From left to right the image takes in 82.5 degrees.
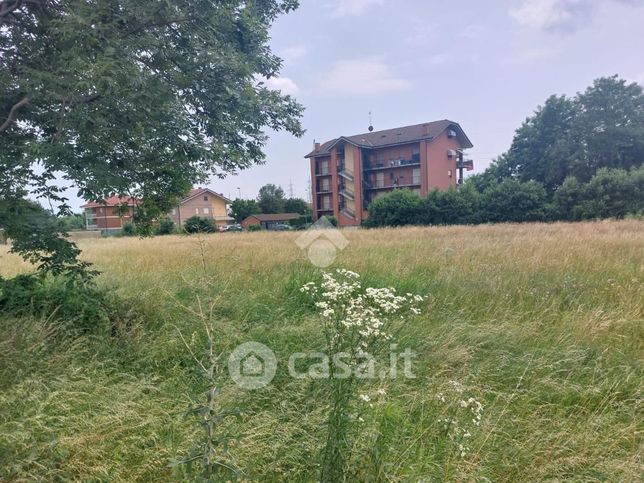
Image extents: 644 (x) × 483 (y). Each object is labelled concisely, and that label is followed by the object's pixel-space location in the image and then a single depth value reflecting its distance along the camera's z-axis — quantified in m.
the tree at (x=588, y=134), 32.91
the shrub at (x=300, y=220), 42.19
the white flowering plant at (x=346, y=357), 1.71
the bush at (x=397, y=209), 31.43
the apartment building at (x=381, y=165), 38.59
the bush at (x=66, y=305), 3.51
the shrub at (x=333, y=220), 38.53
